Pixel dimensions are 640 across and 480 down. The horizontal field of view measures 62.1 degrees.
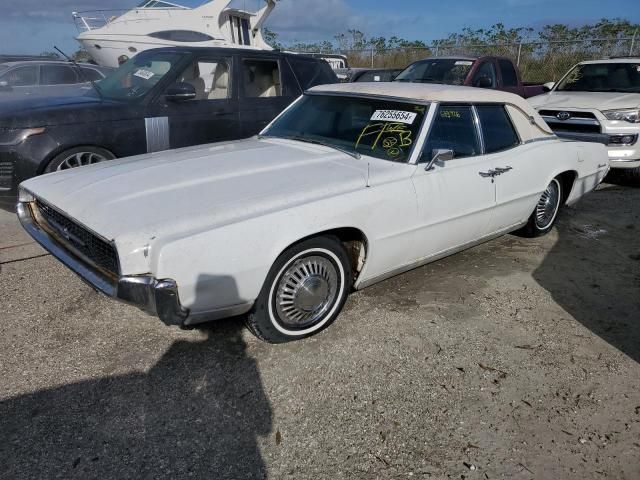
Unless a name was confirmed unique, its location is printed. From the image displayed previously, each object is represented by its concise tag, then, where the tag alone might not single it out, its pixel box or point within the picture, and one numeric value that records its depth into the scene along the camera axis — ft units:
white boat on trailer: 50.01
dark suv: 15.98
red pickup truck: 31.40
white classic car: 8.81
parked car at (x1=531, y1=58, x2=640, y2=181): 24.21
